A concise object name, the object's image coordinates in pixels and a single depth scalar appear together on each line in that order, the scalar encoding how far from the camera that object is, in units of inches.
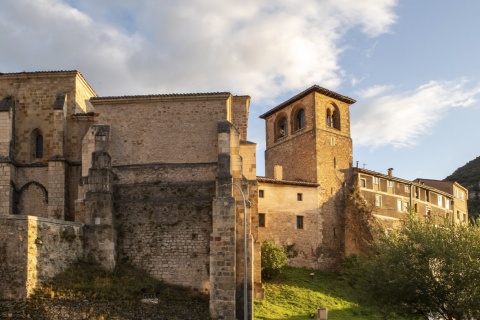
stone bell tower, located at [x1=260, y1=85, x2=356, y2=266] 1953.7
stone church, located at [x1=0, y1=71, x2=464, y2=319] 1116.5
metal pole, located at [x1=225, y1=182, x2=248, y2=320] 923.4
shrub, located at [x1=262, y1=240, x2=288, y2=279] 1579.7
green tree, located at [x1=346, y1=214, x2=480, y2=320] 960.9
